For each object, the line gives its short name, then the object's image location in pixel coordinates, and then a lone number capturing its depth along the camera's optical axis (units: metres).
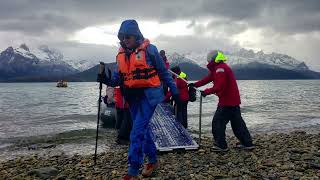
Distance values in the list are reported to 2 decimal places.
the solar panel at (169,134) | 6.60
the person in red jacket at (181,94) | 9.81
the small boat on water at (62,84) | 90.61
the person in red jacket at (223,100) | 6.17
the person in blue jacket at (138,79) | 4.40
